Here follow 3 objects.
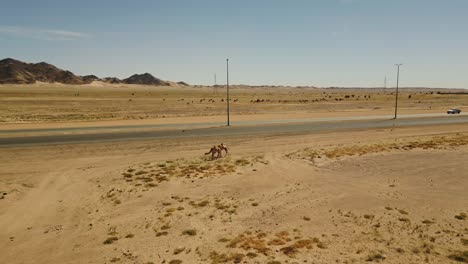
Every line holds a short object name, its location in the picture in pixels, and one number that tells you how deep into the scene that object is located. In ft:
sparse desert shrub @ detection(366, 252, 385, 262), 35.55
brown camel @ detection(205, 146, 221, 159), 82.05
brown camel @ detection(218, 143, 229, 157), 82.84
